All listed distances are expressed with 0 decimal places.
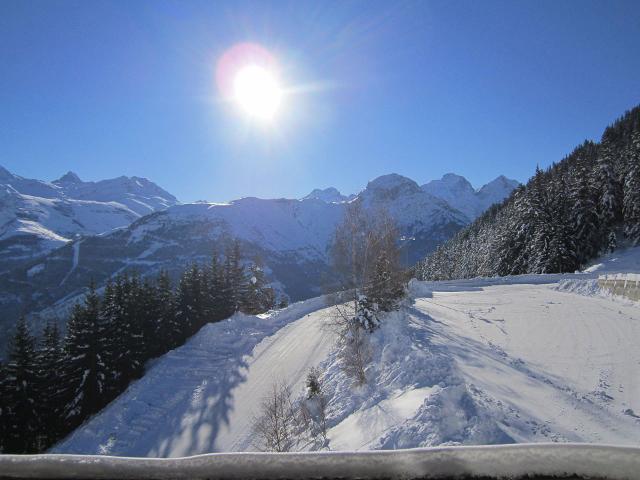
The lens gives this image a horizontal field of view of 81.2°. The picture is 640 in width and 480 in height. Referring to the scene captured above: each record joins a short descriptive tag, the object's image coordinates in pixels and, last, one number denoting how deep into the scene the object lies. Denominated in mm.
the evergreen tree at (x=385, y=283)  20656
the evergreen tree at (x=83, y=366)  28469
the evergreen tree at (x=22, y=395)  24531
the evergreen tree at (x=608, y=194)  45281
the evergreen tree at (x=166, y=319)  38000
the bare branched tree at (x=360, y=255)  19906
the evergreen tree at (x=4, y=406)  23828
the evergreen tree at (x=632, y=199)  42469
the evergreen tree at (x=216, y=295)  43906
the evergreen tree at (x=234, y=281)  46469
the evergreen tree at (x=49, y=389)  26422
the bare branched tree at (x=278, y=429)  12781
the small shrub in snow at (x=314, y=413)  11484
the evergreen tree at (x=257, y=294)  49688
